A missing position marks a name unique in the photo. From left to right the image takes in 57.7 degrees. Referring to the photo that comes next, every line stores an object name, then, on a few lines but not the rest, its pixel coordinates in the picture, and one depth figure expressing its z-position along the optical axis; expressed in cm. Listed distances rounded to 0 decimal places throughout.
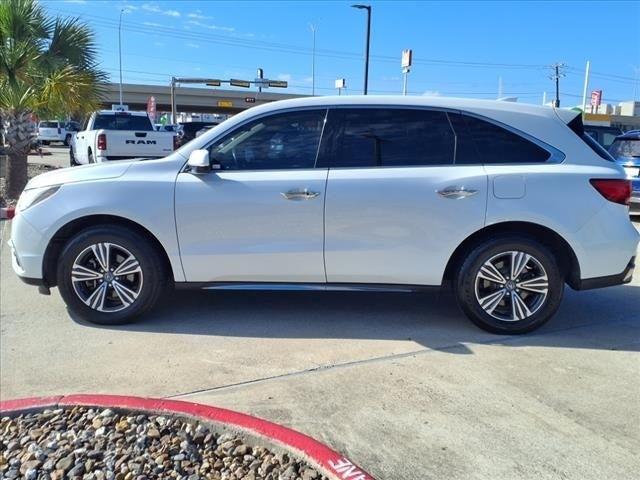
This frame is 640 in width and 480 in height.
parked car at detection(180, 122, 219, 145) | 2330
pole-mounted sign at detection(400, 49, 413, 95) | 2684
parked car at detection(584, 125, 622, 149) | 1341
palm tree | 1055
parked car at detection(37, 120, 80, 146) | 4328
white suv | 443
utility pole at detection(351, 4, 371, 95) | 2800
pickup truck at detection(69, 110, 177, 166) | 1331
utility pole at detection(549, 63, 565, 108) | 6554
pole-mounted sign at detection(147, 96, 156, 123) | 4198
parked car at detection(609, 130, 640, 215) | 1040
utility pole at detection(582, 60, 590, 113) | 6344
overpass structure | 7156
